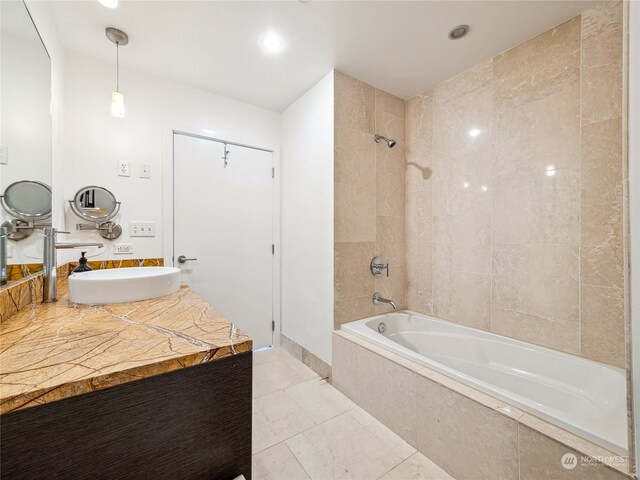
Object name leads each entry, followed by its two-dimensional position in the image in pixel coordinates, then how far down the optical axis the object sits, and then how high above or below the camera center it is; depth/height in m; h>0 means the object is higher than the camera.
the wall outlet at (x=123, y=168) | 1.92 +0.52
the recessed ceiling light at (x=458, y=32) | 1.59 +1.29
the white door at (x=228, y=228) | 2.20 +0.10
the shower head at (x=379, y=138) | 2.17 +0.84
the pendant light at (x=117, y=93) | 1.58 +0.88
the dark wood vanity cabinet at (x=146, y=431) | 0.49 -0.42
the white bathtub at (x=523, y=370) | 0.97 -0.73
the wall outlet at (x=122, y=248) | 1.92 -0.07
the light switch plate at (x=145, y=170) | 2.01 +0.52
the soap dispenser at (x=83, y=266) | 1.42 -0.16
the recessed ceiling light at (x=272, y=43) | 1.68 +1.29
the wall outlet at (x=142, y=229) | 1.97 +0.07
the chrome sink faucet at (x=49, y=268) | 1.10 -0.13
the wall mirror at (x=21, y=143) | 0.90 +0.37
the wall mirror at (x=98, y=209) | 1.77 +0.20
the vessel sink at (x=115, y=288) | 1.09 -0.22
